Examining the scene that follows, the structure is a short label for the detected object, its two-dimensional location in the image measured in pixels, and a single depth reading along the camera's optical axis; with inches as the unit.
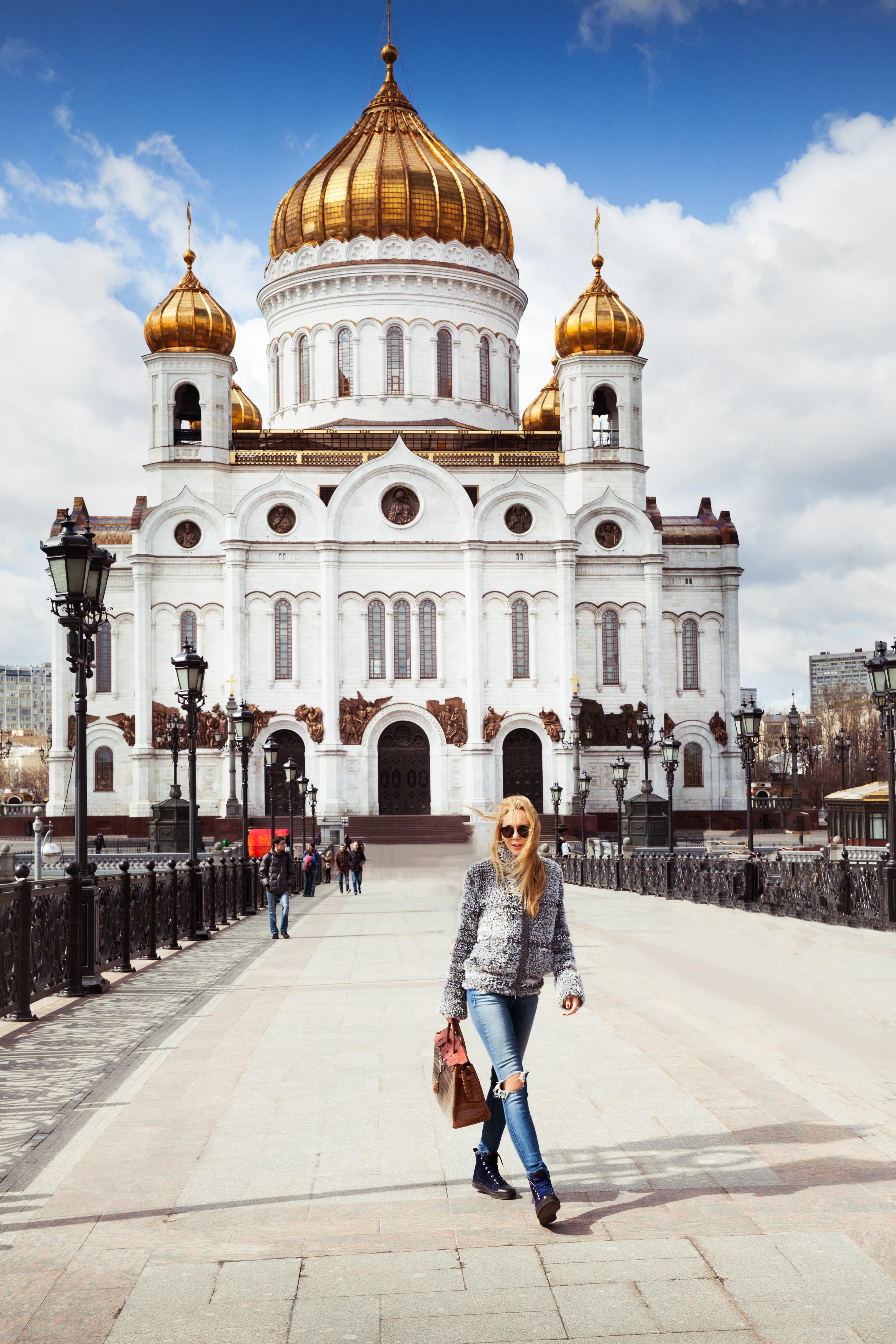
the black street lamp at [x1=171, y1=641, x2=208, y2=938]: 759.7
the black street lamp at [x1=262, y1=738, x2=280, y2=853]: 1244.5
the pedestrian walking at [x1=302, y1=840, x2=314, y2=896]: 1098.7
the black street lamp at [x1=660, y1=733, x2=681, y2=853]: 1264.8
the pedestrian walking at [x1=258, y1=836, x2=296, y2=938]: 692.7
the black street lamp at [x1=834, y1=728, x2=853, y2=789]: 1957.4
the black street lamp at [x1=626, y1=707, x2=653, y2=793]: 1435.8
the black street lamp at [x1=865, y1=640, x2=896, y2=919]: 687.1
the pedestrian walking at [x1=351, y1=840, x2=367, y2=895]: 1117.1
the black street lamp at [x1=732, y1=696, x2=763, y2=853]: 931.3
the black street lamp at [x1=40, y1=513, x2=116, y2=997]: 455.2
